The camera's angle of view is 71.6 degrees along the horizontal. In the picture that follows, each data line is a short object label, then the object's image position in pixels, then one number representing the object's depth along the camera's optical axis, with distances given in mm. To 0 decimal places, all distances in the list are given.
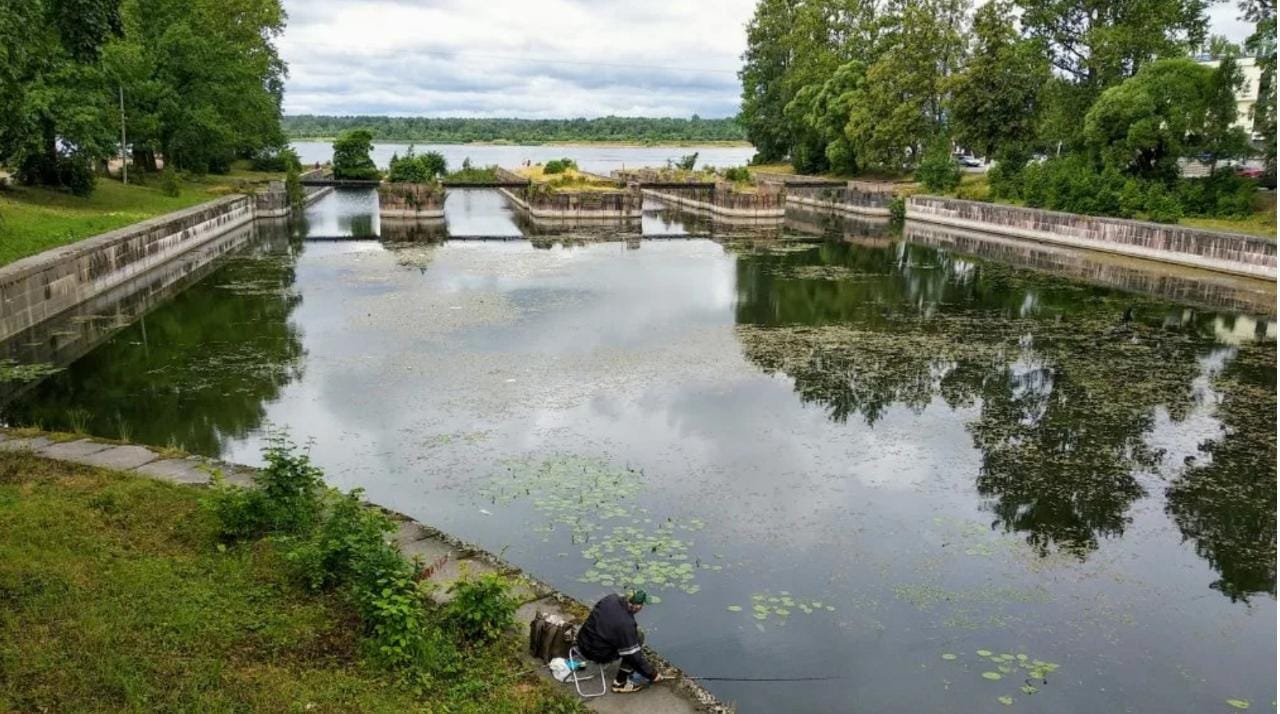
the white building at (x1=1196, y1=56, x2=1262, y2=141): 53906
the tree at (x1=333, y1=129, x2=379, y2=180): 59250
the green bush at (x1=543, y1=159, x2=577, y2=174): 54938
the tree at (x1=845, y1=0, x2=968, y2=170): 49438
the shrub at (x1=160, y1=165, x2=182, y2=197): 35469
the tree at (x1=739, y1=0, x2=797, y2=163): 70688
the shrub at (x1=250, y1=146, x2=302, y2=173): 58134
